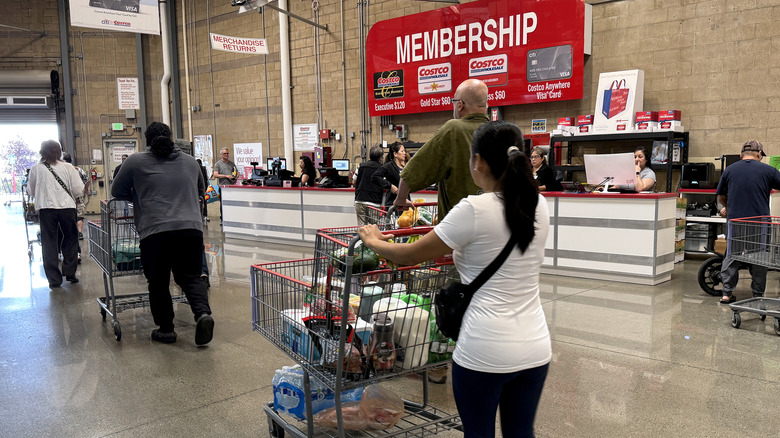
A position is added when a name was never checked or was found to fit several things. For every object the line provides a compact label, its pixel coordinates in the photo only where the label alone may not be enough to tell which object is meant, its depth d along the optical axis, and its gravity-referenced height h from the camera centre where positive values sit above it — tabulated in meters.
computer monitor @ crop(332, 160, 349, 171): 10.36 -0.25
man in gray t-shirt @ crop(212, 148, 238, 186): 12.50 -0.40
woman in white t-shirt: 1.67 -0.40
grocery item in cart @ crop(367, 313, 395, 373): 2.26 -0.77
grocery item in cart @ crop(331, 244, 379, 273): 2.18 -0.42
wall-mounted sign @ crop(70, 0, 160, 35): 8.23 +2.03
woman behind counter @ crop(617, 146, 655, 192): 6.41 -0.30
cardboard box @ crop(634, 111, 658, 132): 7.69 +0.37
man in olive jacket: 3.06 -0.03
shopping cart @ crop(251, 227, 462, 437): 2.21 -0.68
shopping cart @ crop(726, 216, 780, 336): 4.49 -0.81
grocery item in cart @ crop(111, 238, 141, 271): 4.77 -0.85
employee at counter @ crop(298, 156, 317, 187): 9.84 -0.36
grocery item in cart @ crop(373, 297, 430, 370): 2.27 -0.72
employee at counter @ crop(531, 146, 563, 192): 7.14 -0.31
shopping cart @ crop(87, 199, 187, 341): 4.63 -0.83
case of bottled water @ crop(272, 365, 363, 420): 2.69 -1.15
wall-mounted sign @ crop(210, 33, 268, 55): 10.13 +1.95
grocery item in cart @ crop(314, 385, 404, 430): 2.62 -1.21
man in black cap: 5.27 -0.41
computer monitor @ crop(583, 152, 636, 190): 6.21 -0.22
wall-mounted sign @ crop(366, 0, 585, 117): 8.56 +1.59
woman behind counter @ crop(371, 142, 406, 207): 6.80 -0.23
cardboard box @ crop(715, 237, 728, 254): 6.33 -1.08
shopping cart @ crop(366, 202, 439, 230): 3.16 -0.39
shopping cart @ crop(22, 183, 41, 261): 8.16 -0.88
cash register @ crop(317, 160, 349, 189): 9.16 -0.45
